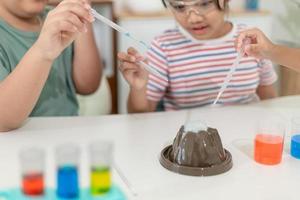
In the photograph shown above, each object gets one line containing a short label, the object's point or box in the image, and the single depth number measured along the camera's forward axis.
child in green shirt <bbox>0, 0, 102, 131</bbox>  1.07
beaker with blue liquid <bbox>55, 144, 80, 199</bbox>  0.75
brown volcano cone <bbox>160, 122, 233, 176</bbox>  0.96
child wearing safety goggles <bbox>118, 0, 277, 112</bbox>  1.56
